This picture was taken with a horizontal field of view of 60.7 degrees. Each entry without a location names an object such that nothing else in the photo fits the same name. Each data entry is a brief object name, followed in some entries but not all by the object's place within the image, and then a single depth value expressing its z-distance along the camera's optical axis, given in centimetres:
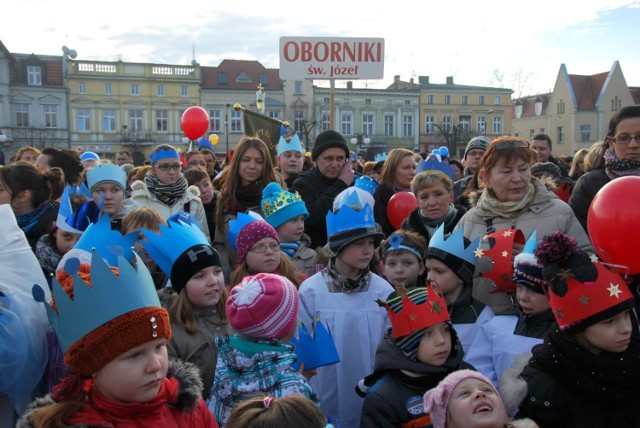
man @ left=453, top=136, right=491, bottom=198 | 663
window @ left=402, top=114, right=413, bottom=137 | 6109
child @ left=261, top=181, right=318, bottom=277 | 445
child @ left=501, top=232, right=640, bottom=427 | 244
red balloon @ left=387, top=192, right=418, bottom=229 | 513
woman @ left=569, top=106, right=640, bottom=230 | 347
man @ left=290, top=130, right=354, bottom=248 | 506
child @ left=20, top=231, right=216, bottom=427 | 203
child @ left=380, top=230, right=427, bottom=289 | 388
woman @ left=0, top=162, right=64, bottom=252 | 403
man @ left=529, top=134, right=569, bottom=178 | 822
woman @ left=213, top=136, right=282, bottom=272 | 505
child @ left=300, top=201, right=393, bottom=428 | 351
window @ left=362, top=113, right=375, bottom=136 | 5944
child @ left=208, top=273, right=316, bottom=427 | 254
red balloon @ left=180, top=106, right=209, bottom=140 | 1100
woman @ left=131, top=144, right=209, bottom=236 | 546
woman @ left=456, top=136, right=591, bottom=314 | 338
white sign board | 755
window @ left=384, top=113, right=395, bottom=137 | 6062
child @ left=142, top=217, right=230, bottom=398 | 306
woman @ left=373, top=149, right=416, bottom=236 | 569
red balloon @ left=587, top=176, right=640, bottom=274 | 279
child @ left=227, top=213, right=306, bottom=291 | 378
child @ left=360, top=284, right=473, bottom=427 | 263
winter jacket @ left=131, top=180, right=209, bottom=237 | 542
